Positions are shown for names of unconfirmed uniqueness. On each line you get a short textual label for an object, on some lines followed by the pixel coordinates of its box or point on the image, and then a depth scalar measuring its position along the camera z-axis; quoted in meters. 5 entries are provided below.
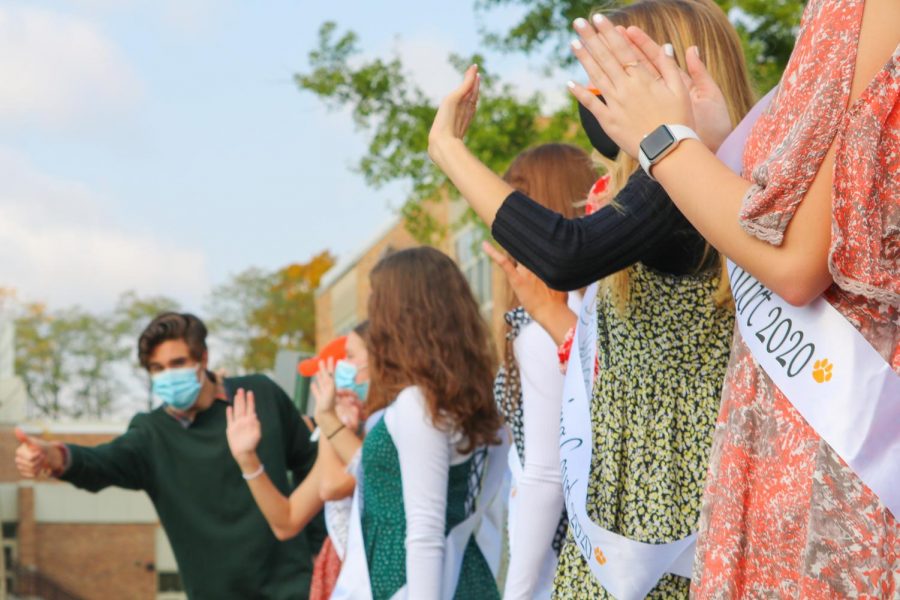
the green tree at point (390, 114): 14.20
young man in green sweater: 6.43
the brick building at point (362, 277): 41.41
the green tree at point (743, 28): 13.27
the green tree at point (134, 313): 79.75
